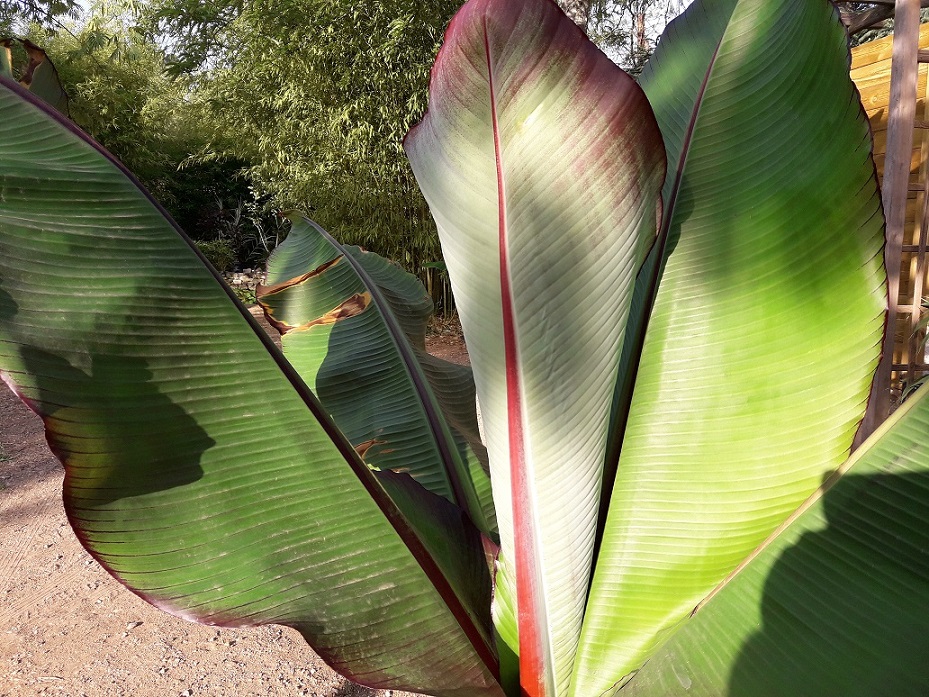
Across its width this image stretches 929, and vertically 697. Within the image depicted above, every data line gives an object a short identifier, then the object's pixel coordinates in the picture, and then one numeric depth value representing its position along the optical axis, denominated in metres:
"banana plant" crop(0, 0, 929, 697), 0.61
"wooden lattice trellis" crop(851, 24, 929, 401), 2.86
